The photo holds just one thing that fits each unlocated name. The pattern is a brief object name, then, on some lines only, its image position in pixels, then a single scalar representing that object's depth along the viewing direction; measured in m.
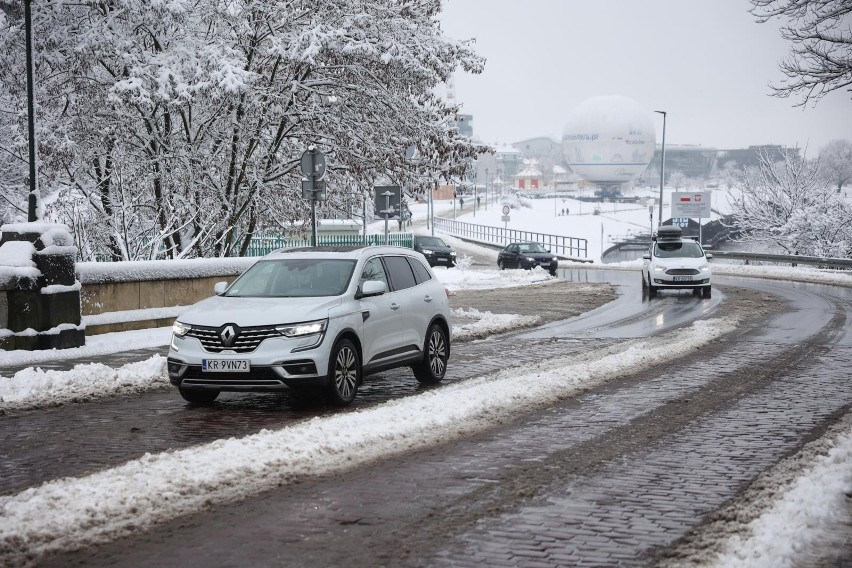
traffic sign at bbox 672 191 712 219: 88.19
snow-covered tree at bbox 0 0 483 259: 22.34
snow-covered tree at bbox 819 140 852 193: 156.68
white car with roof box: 30.95
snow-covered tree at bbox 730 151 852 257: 72.19
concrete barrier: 18.00
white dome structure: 159.62
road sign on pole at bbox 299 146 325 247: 19.58
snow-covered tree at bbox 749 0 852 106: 26.09
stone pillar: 15.49
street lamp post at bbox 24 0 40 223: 17.89
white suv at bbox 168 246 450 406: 10.28
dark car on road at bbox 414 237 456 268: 51.38
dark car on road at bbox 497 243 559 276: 49.03
